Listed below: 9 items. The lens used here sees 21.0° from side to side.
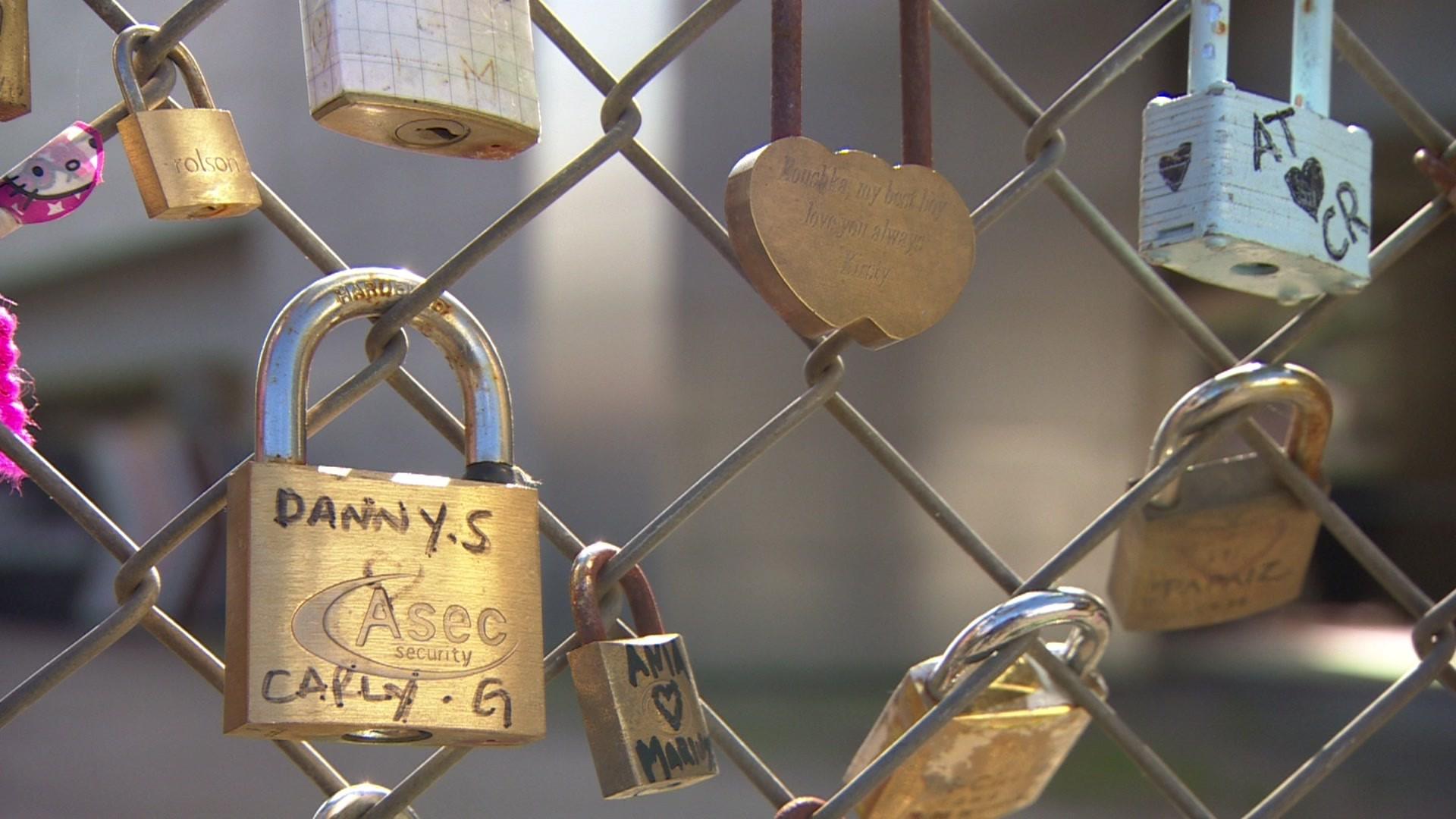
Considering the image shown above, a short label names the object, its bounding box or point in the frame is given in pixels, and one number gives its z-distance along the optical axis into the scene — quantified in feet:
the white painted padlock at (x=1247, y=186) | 2.26
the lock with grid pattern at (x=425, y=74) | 2.03
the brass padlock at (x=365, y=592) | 1.96
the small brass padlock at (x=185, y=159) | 2.07
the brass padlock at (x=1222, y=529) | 2.42
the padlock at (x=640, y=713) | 2.06
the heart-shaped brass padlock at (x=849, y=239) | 2.11
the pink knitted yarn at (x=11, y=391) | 2.12
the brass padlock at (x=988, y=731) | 2.28
